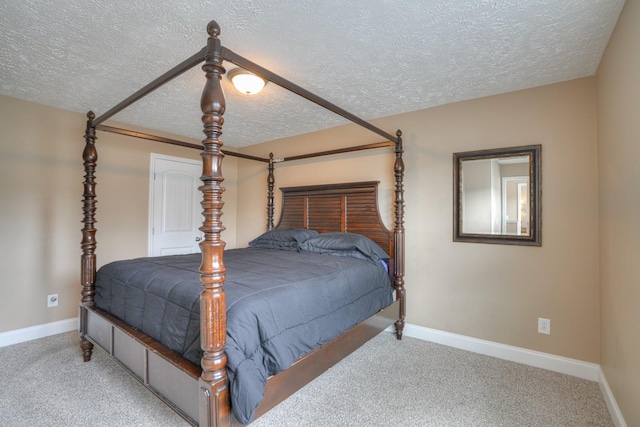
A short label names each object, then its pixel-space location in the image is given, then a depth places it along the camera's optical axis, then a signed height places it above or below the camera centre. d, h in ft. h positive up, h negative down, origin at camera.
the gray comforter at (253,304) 4.82 -1.84
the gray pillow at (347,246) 9.70 -1.01
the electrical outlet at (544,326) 8.13 -2.97
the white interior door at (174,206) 12.96 +0.40
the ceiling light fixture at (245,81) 7.34 +3.37
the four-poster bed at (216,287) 4.36 -1.47
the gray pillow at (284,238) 11.56 -0.90
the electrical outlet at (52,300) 10.22 -2.96
